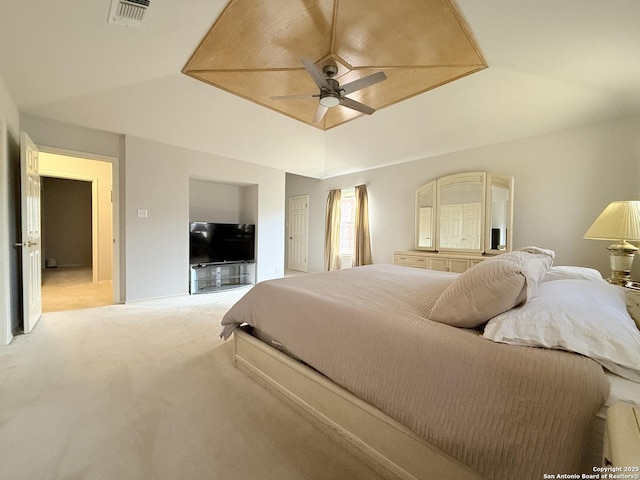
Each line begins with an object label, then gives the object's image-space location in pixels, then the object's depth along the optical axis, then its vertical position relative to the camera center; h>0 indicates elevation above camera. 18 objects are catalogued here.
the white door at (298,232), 6.97 +0.00
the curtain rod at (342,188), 5.48 +1.00
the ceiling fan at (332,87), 2.26 +1.31
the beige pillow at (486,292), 1.12 -0.25
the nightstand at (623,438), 0.51 -0.43
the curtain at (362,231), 5.42 +0.04
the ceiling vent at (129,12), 1.83 +1.55
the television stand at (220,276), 4.62 -0.86
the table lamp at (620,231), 2.26 +0.04
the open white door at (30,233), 2.67 -0.04
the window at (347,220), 6.01 +0.29
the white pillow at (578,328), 0.86 -0.33
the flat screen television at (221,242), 4.62 -0.20
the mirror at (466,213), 3.76 +0.31
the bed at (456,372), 0.82 -0.53
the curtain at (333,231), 6.09 +0.03
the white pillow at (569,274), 1.81 -0.27
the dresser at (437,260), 3.82 -0.40
